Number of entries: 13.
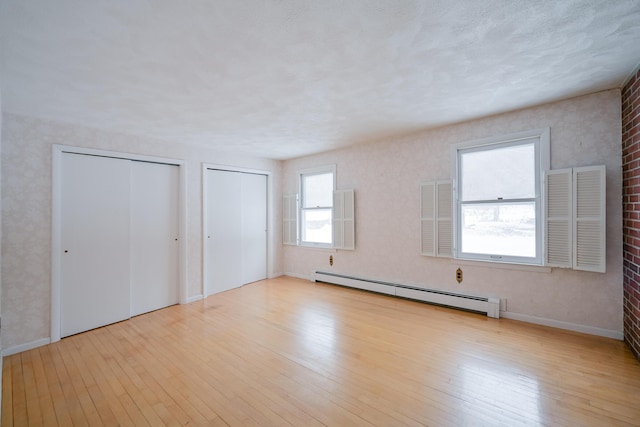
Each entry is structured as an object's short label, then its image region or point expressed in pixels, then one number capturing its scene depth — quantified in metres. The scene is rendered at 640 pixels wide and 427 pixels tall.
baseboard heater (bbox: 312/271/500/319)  3.48
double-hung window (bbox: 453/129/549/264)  3.25
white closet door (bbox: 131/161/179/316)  3.86
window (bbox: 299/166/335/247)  5.36
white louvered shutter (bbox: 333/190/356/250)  4.84
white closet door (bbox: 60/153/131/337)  3.27
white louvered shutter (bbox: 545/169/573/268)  2.96
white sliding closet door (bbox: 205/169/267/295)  4.77
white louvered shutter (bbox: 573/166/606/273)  2.77
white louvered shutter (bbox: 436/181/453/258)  3.76
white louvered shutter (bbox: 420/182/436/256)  3.90
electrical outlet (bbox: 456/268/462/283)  3.75
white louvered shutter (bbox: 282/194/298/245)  5.74
